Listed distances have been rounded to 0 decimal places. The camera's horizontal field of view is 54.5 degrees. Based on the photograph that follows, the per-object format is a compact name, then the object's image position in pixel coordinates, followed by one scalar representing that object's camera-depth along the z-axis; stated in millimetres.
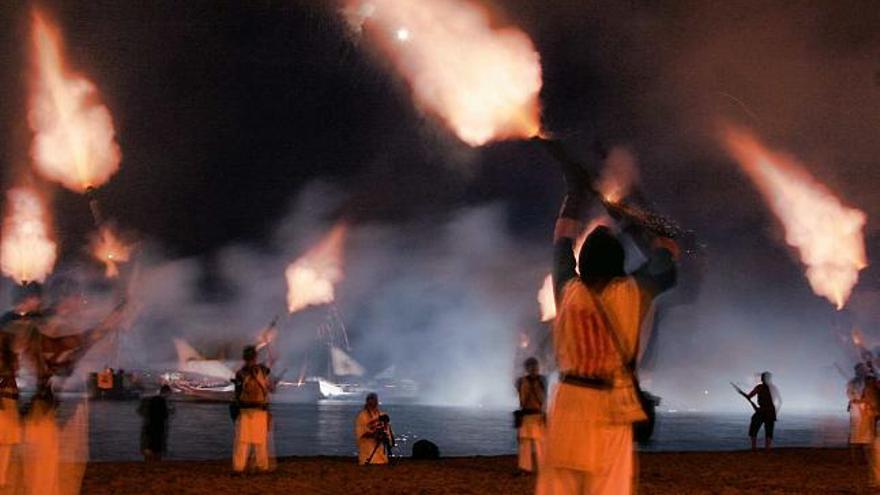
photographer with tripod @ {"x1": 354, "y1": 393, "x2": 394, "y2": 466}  20594
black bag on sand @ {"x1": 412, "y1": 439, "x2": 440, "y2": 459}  22234
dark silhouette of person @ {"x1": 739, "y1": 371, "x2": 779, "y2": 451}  26280
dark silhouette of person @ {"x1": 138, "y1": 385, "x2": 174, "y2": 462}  24812
